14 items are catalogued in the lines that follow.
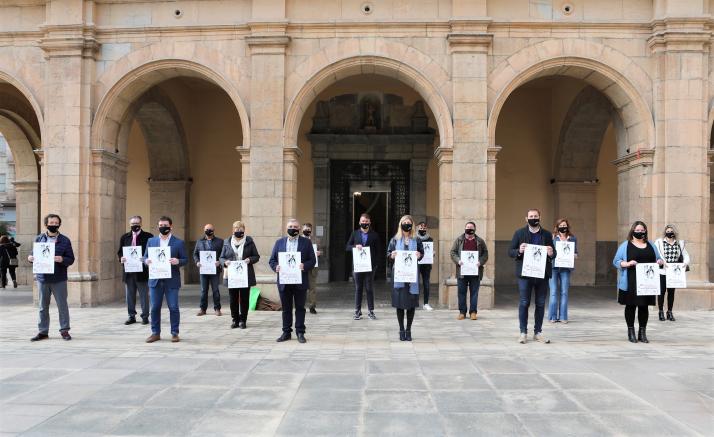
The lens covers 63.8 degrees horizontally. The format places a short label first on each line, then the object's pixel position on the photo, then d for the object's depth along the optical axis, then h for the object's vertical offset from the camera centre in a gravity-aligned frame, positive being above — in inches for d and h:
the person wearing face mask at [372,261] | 405.1 -25.0
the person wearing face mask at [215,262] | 420.8 -25.1
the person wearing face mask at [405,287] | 317.7 -32.1
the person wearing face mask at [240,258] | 365.7 -19.8
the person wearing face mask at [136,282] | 382.0 -36.1
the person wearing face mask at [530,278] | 313.6 -22.0
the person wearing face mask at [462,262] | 407.5 -21.6
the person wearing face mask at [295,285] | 320.8 -31.4
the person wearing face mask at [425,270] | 452.1 -32.2
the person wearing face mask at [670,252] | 398.0 -15.3
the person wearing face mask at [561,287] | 390.6 -39.3
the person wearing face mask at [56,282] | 326.6 -31.0
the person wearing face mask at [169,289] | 319.3 -33.8
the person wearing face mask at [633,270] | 315.0 -22.5
